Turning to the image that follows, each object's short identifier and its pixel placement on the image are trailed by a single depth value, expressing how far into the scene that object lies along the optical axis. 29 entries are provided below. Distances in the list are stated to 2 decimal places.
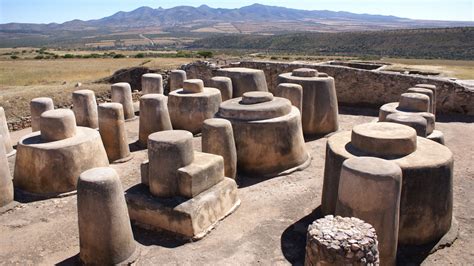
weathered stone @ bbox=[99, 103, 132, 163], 12.42
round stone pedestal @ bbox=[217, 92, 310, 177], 11.09
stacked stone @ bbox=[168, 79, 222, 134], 14.98
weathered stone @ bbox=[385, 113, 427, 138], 10.04
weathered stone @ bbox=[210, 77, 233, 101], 16.48
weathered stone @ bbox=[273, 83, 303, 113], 14.27
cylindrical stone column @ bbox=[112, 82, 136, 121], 16.79
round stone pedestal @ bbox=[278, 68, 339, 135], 14.91
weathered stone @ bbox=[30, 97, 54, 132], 13.80
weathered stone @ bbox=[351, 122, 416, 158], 8.01
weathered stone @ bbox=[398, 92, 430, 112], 11.99
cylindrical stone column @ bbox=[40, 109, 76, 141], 10.36
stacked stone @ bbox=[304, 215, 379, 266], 5.59
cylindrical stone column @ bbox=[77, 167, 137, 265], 6.91
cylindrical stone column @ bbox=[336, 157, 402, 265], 6.58
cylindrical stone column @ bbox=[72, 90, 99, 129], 14.29
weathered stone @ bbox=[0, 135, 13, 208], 9.41
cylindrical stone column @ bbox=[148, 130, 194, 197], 8.35
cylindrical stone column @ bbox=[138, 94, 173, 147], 13.69
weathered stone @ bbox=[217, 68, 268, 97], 16.92
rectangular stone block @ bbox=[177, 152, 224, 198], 8.32
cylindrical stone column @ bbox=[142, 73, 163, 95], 18.97
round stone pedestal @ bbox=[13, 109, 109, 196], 10.00
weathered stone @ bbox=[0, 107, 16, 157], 12.95
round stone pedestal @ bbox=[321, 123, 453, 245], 7.41
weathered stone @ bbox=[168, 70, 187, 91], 19.86
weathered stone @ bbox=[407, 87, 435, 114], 14.00
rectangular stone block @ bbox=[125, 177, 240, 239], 8.16
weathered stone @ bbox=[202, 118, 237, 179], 10.04
